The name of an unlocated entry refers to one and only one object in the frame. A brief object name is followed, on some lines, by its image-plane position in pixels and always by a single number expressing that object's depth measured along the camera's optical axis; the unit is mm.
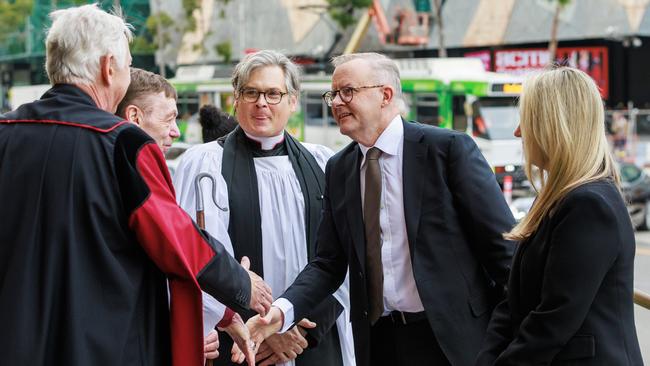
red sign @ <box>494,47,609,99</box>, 37219
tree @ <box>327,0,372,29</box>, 38719
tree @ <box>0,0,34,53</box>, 59344
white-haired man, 3174
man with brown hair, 4684
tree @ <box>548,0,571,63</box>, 31922
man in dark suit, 4105
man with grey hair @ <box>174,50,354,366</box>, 4719
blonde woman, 3139
